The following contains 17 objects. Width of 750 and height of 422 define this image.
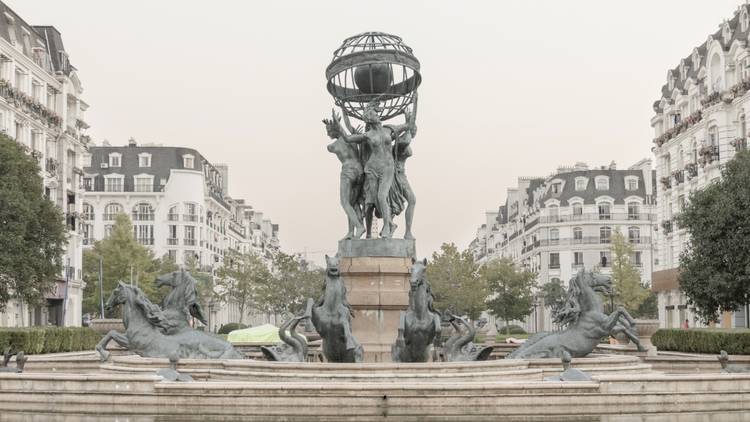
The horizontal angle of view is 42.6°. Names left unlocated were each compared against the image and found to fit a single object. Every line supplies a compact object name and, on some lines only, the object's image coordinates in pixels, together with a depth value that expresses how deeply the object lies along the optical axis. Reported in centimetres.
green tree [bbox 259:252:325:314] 8356
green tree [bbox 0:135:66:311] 4062
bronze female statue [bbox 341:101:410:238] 2112
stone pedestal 2006
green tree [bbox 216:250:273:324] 8812
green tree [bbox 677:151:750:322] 4069
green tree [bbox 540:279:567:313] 9669
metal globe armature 2216
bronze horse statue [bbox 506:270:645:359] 1795
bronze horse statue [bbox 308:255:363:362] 1766
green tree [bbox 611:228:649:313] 7706
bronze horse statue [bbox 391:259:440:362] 1755
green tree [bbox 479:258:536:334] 9069
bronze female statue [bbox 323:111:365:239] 2161
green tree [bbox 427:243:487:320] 7781
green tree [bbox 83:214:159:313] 7338
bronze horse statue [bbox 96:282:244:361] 1816
